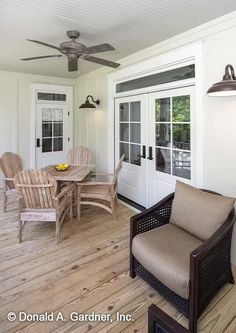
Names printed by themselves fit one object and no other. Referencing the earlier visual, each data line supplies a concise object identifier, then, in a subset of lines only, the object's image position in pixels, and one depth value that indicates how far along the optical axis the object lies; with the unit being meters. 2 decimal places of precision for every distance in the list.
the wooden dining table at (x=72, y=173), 3.23
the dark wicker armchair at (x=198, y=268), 1.62
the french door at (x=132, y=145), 3.96
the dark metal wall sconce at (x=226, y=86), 2.01
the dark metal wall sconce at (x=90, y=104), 4.79
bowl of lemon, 3.77
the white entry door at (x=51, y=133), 5.66
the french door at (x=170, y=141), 3.13
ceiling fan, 2.54
